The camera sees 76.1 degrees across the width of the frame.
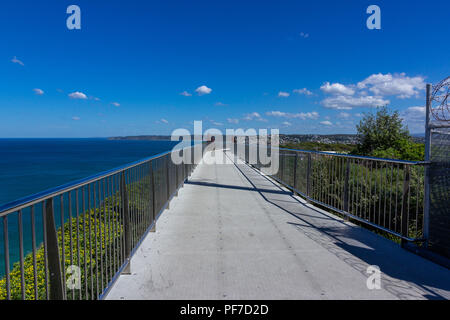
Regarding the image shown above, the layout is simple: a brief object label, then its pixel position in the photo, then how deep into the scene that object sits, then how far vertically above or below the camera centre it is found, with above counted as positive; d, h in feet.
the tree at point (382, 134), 72.07 +3.03
